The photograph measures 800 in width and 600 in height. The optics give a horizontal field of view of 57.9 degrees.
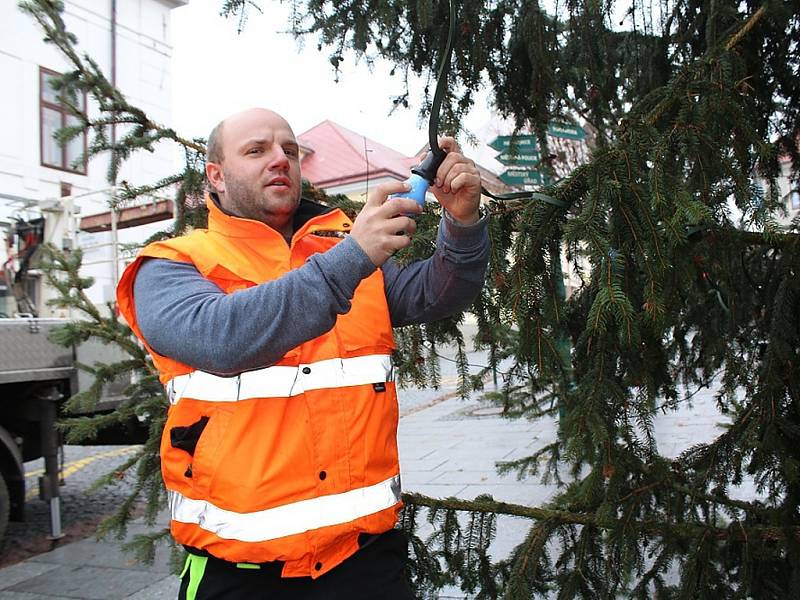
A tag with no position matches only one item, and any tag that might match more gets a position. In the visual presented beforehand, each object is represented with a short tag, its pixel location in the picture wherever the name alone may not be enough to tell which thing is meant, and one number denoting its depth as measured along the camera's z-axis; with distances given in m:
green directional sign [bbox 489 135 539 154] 3.25
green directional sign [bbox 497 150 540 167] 3.27
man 1.33
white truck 5.11
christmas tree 1.83
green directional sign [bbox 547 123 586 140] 3.45
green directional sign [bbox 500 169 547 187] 3.67
